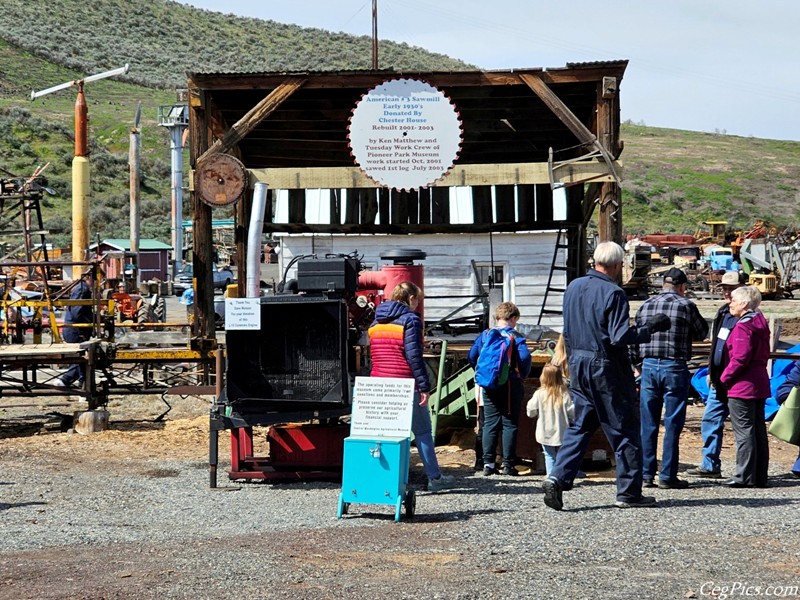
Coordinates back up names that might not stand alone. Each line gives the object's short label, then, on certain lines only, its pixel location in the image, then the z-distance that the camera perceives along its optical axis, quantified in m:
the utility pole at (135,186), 43.41
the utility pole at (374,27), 23.65
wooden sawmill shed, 15.11
